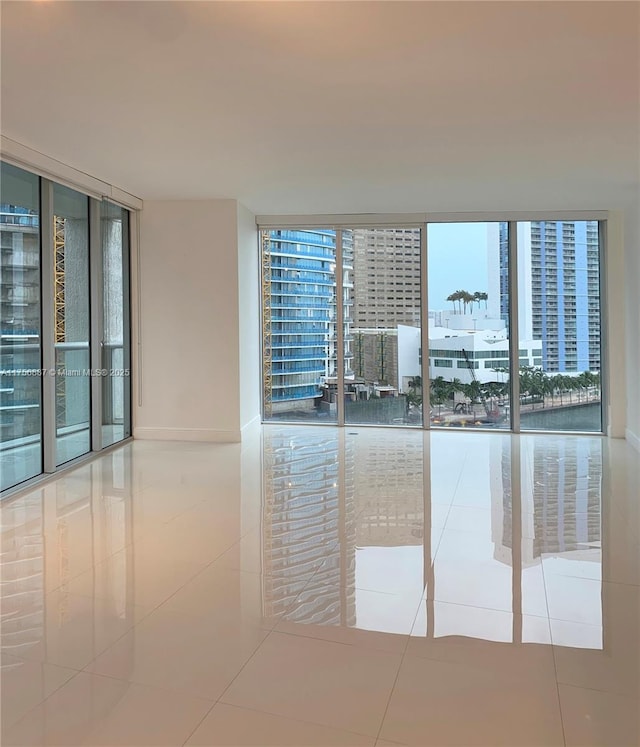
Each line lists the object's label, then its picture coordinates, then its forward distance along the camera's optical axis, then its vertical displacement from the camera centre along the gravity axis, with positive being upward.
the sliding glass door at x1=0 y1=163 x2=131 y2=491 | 4.51 +0.37
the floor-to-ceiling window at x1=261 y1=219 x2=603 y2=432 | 7.09 +0.51
